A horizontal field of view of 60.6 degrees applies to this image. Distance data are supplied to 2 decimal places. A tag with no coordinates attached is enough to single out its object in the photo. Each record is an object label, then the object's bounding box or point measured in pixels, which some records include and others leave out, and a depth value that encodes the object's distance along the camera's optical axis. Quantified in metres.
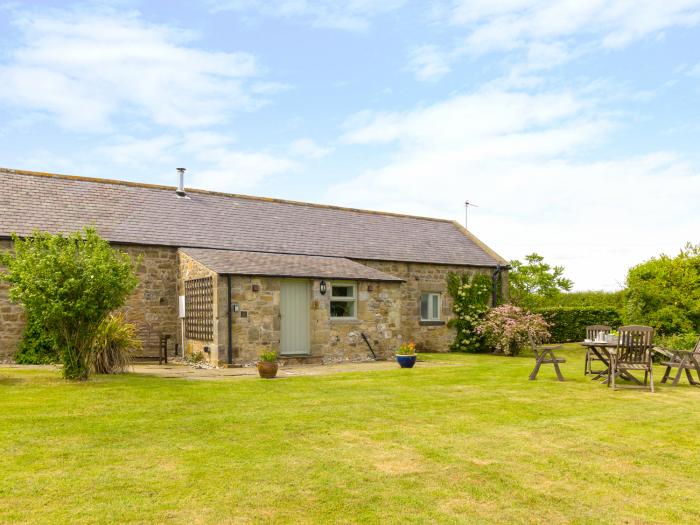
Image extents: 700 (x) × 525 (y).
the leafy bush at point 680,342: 17.14
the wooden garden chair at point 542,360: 12.21
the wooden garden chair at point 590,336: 13.73
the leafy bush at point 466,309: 22.86
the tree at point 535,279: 27.23
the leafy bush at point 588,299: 29.03
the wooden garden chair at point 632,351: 11.38
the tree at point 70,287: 11.28
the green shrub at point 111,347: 12.81
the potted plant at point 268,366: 12.81
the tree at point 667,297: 19.27
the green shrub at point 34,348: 15.70
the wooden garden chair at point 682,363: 12.03
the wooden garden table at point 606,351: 11.86
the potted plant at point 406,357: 15.02
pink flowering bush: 21.38
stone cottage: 15.98
